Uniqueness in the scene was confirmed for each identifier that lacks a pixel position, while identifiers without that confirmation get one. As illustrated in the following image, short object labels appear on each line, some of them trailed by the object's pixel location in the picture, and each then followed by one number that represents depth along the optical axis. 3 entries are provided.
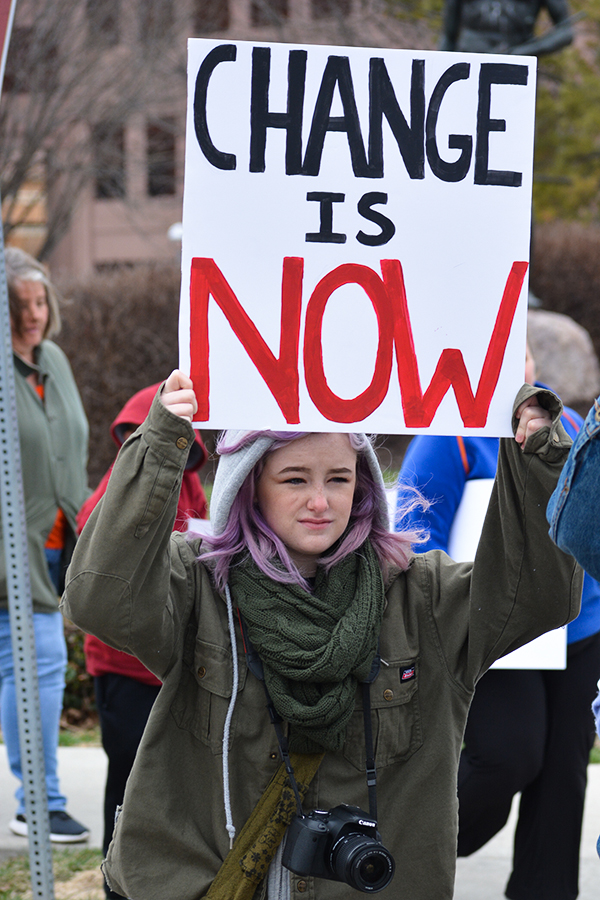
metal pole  4.48
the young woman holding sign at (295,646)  3.84
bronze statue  16.50
